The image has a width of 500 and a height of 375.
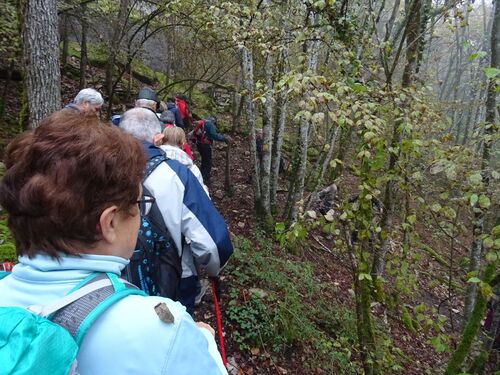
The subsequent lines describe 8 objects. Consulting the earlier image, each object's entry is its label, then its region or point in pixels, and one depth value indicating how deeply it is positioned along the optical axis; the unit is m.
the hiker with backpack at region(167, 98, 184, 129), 7.66
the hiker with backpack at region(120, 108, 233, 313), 2.19
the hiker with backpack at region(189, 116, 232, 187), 8.85
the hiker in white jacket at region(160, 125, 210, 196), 2.74
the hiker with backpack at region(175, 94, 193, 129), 8.66
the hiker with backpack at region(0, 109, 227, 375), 0.83
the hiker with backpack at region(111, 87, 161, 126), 5.03
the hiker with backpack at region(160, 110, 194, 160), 5.80
